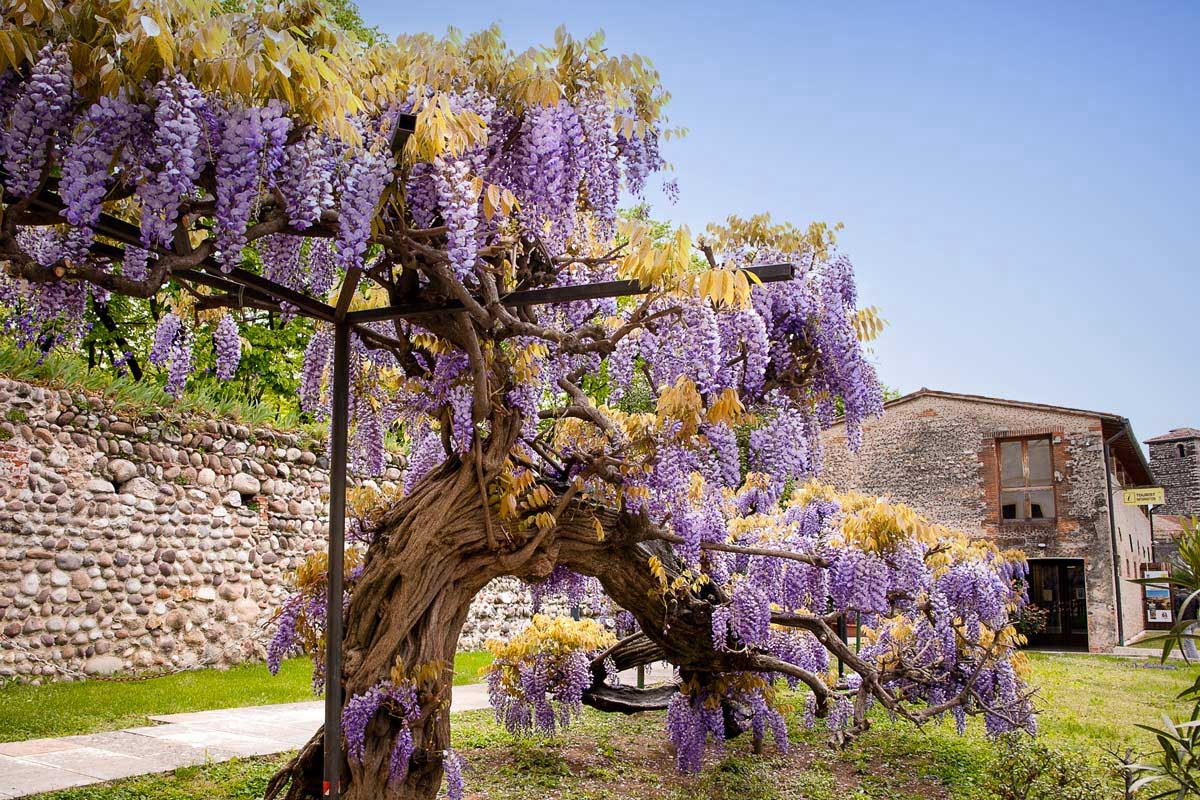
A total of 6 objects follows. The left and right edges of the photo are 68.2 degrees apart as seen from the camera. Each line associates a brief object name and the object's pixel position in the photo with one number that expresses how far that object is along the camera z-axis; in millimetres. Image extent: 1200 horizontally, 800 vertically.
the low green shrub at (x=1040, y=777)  3733
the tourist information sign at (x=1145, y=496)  14242
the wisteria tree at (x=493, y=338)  2076
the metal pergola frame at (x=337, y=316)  2658
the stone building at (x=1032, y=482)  14016
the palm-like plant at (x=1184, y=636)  1979
